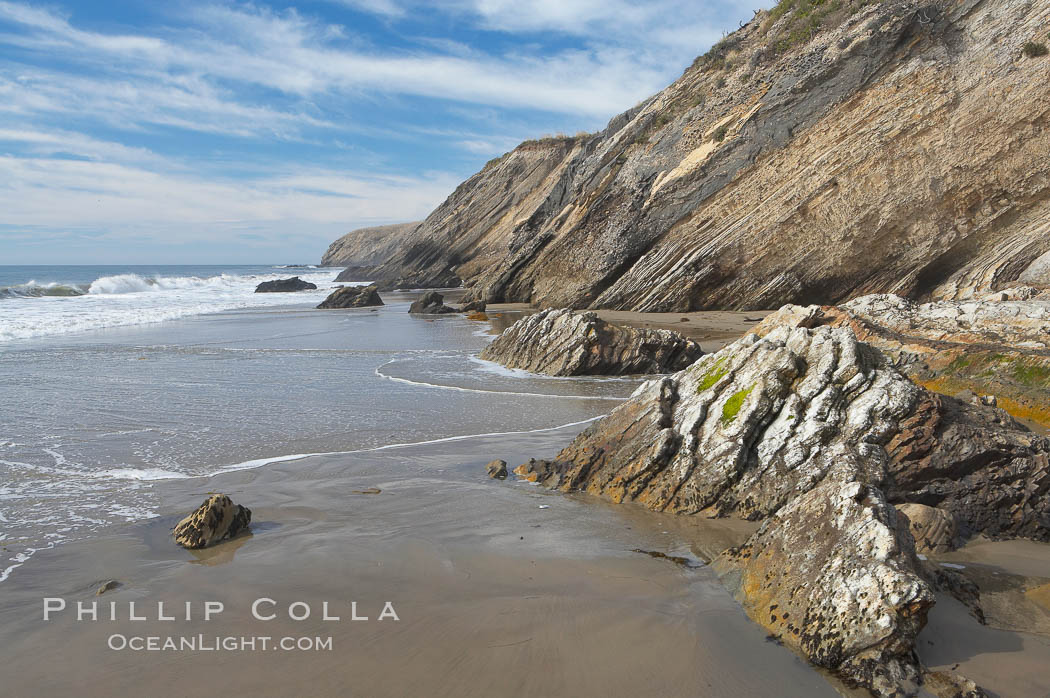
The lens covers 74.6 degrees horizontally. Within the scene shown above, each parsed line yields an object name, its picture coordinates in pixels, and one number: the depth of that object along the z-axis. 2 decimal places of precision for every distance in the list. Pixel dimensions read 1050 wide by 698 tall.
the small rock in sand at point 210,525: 4.81
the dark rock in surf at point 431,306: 26.41
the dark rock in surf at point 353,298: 31.34
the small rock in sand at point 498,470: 6.41
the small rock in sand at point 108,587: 4.09
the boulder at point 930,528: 4.51
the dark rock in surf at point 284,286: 45.75
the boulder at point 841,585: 3.12
